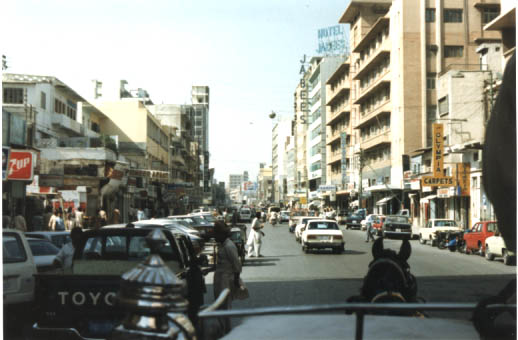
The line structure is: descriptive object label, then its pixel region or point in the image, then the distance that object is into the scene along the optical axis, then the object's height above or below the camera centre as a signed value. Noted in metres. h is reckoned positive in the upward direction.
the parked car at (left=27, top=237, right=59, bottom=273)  13.63 -1.09
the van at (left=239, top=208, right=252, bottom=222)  79.75 -1.35
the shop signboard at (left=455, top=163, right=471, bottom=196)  42.53 +1.71
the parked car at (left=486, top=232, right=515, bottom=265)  22.89 -1.57
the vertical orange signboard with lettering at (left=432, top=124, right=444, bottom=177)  44.44 +3.92
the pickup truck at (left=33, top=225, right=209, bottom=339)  7.20 -1.13
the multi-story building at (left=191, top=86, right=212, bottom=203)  168.62 +18.71
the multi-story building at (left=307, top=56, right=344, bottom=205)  103.81 +13.98
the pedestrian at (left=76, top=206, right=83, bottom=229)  28.74 -0.67
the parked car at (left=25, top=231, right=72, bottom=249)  16.33 -0.85
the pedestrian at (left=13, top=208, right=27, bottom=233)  19.88 -0.63
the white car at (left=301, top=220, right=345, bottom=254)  27.86 -1.48
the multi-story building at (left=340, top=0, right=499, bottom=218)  59.34 +13.30
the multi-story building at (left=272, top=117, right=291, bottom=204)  184.62 +16.55
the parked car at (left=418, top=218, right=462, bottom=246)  34.75 -1.23
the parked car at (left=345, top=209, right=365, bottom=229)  59.53 -1.48
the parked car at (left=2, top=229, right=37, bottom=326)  9.73 -1.11
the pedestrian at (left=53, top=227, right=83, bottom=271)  10.12 -0.82
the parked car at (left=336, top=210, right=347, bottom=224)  68.97 -1.29
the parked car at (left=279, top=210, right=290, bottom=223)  78.06 -1.51
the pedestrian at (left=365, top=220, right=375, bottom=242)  37.44 -1.56
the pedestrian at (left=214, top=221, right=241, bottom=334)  9.43 -0.87
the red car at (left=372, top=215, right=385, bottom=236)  43.06 -1.25
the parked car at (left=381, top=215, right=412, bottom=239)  39.50 -1.21
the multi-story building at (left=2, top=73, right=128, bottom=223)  33.22 +3.12
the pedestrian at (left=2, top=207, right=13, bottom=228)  18.12 -0.45
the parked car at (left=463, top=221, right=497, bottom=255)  26.33 -1.27
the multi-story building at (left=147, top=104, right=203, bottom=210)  97.50 +9.60
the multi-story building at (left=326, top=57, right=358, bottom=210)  82.94 +9.56
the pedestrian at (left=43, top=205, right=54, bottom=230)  25.65 -0.65
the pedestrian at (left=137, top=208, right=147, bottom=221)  39.76 -0.75
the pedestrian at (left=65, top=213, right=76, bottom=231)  29.62 -0.86
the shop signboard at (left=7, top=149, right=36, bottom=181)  16.77 +0.98
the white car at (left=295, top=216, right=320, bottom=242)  36.31 -1.30
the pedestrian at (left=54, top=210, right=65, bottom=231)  24.66 -0.82
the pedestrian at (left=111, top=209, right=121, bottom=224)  31.78 -0.63
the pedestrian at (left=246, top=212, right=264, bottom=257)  24.76 -1.36
